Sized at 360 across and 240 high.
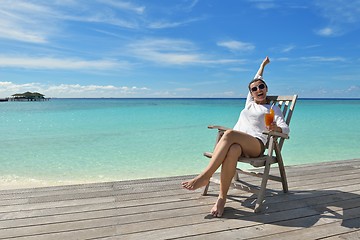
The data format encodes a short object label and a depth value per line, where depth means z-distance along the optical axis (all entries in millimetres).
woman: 2338
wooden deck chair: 2416
